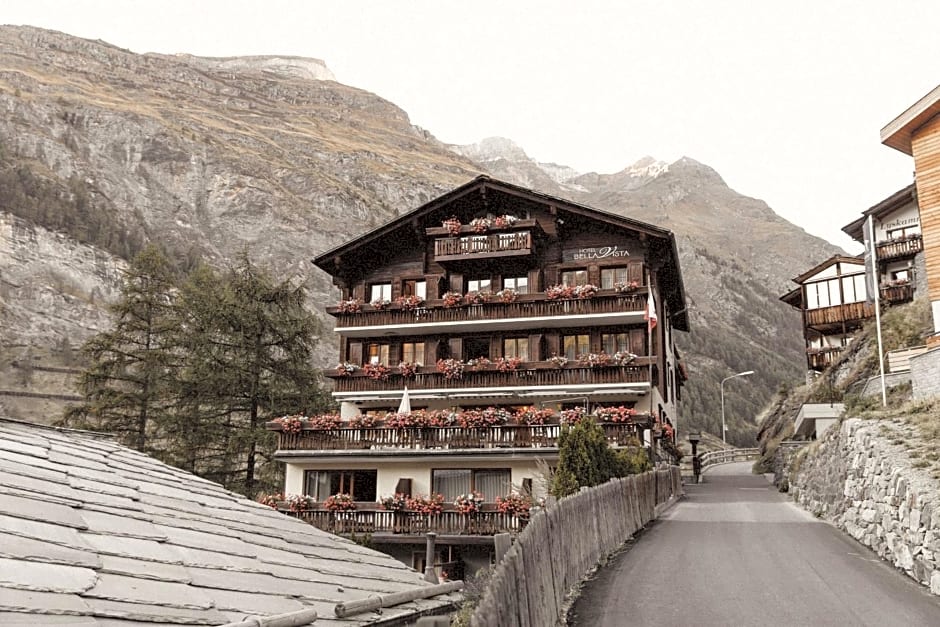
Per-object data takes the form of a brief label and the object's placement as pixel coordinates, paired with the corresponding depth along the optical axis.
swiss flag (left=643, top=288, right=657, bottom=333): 30.89
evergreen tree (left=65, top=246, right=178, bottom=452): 38.03
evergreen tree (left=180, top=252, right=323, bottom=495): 38.53
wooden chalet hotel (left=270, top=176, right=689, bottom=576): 27.72
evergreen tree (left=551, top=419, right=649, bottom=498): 19.97
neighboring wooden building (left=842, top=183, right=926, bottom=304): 51.44
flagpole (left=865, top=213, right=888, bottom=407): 23.88
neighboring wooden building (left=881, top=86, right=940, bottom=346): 27.02
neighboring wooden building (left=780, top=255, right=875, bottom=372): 57.34
